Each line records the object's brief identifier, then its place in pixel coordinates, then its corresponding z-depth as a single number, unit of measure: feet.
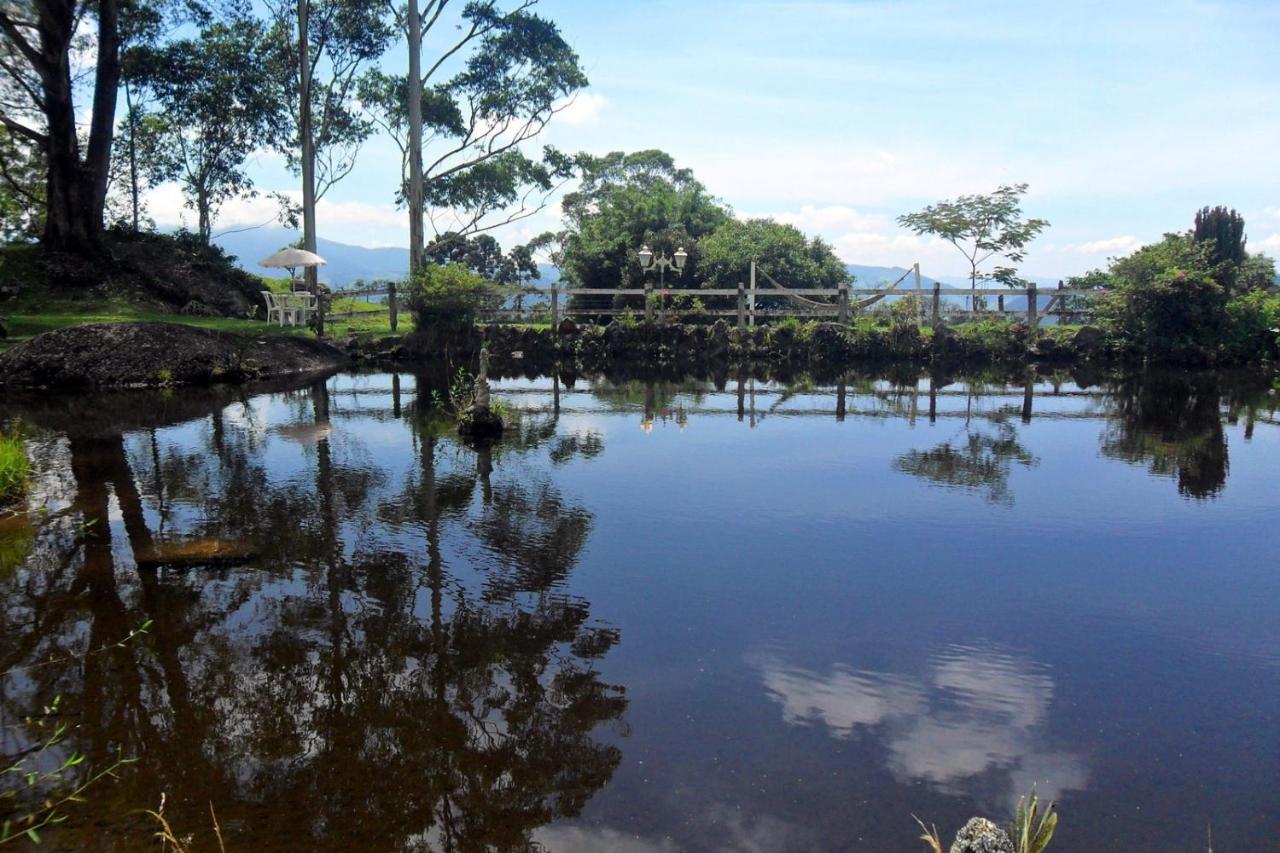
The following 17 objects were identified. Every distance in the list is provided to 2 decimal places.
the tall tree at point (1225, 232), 88.99
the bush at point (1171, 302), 69.77
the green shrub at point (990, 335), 75.00
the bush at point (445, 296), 73.61
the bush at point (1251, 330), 70.95
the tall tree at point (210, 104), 92.17
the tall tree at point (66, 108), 69.82
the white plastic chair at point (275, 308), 75.61
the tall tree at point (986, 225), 91.09
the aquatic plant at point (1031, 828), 9.20
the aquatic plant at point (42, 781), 11.17
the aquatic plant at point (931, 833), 10.63
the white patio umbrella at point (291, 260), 74.95
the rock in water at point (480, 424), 37.52
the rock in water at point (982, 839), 8.98
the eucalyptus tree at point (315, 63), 89.51
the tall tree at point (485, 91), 83.51
